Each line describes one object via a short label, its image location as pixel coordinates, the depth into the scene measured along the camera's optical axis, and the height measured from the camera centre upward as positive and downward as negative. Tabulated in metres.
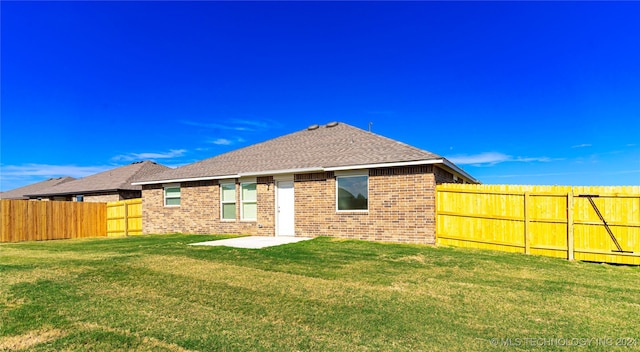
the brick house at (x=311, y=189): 12.02 -0.26
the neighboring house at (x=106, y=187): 22.95 -0.17
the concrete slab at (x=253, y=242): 11.40 -2.01
